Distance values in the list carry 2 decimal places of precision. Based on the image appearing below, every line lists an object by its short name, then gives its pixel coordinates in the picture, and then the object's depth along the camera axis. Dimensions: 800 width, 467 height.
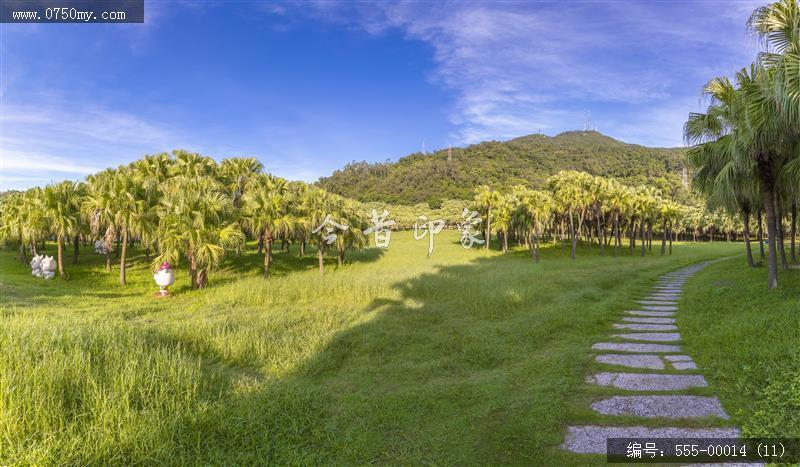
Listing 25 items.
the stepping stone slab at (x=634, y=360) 7.89
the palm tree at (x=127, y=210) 26.48
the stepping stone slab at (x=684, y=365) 7.59
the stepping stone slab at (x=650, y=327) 10.82
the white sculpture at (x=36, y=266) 26.50
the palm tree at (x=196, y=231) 23.58
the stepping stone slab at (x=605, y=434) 5.11
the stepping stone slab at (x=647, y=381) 6.75
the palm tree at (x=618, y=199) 47.00
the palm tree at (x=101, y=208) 26.34
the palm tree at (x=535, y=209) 47.06
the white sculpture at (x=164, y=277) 21.39
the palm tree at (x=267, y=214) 31.72
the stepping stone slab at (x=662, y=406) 5.75
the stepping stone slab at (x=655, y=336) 9.75
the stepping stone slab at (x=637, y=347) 8.86
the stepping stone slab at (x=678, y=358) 8.06
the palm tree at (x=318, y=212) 34.94
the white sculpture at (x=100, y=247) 37.06
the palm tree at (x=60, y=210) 27.89
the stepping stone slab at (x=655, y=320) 11.59
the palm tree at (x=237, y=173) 40.47
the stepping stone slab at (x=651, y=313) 12.60
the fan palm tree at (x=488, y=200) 54.38
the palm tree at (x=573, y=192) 46.03
